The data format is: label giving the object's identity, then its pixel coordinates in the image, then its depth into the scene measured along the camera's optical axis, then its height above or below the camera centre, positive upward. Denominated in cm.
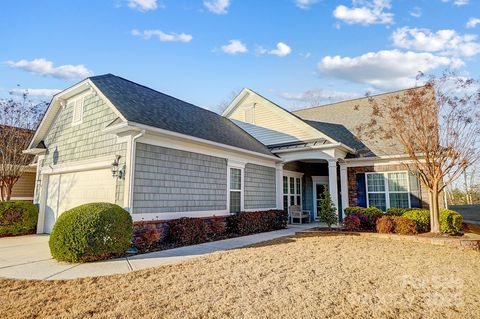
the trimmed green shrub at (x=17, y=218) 1032 -101
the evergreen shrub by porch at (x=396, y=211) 1102 -70
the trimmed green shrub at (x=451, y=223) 938 -97
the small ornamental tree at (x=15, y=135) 1355 +295
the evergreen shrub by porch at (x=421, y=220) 1002 -93
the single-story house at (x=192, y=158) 813 +133
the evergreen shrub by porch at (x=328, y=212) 1141 -78
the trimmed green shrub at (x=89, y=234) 604 -95
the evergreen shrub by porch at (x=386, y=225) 985 -111
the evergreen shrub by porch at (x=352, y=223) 1082 -114
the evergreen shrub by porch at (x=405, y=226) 955 -111
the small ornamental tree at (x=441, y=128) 947 +229
